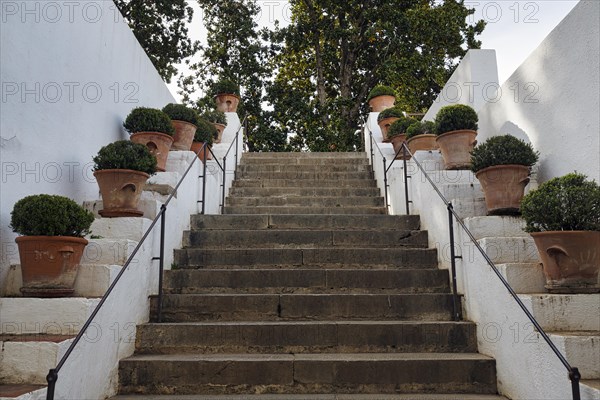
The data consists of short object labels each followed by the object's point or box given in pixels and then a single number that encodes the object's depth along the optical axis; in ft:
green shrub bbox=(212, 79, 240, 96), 33.35
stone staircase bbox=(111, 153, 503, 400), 10.05
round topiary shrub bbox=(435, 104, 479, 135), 17.71
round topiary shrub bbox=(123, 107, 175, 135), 16.77
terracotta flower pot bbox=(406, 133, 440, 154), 22.08
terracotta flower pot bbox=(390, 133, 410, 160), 24.64
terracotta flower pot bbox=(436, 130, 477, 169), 17.60
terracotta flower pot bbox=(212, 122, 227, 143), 27.45
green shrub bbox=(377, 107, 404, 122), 27.61
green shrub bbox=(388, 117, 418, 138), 24.89
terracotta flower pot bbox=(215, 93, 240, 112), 33.37
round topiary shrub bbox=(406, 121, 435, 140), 22.17
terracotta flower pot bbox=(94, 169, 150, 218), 12.73
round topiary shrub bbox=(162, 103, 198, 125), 19.35
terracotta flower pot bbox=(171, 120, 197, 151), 19.44
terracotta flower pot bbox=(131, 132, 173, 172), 16.65
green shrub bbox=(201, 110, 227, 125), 27.34
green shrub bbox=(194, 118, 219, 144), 21.45
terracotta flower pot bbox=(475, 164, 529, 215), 12.60
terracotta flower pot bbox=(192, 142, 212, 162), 21.16
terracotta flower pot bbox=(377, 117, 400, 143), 27.68
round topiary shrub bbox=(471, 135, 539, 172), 12.73
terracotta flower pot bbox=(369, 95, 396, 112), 32.68
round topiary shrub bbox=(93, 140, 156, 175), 12.91
